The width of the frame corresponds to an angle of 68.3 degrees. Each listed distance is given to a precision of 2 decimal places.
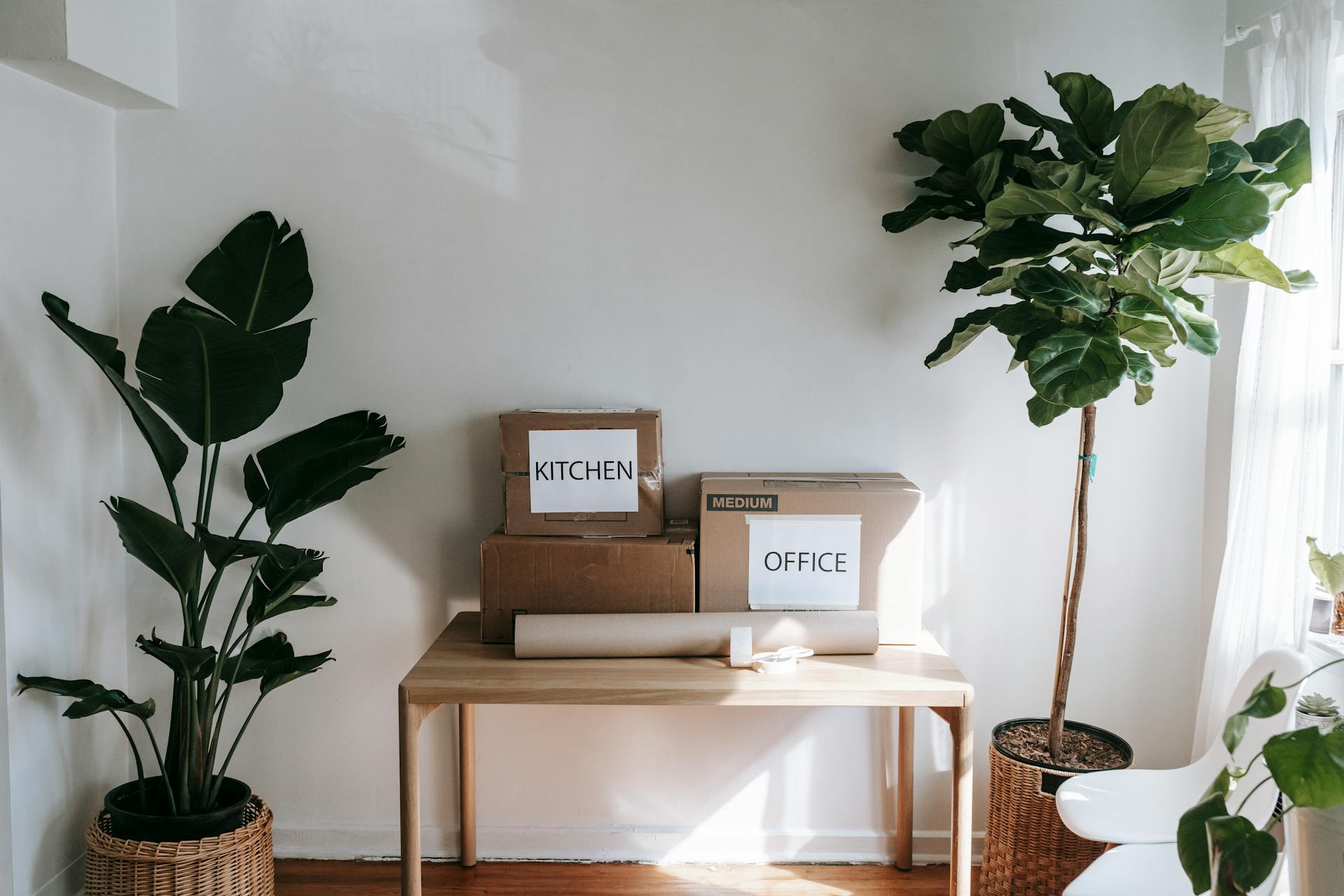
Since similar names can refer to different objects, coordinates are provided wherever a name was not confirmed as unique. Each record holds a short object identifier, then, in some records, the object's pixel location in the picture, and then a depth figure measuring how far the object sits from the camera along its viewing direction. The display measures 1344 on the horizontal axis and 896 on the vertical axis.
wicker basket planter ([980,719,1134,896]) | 2.25
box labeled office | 2.32
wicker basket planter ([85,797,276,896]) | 2.21
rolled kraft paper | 2.25
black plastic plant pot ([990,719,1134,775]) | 2.24
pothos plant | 1.23
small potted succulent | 1.73
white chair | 1.80
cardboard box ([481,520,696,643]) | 2.34
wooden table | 2.10
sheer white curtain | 2.09
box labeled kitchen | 2.42
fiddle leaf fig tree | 1.88
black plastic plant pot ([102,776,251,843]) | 2.25
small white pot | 1.74
